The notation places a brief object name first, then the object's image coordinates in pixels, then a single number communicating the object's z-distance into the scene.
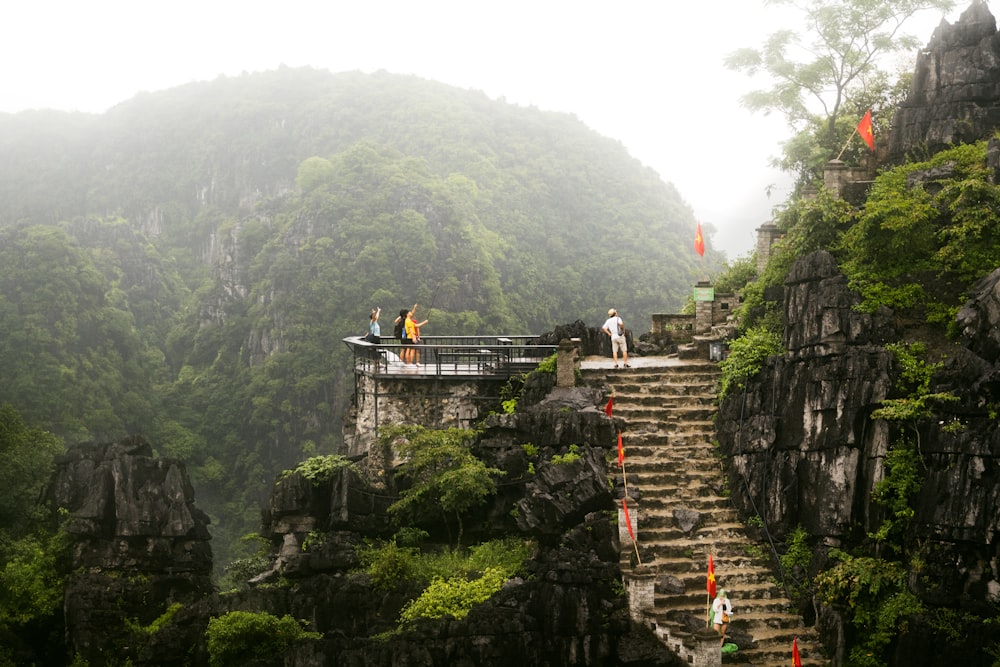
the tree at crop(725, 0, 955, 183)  28.17
